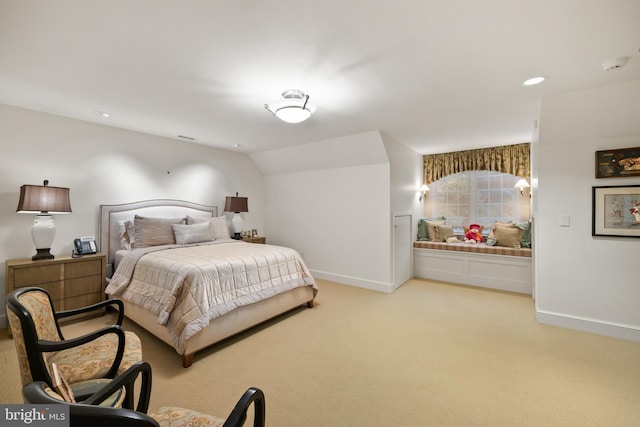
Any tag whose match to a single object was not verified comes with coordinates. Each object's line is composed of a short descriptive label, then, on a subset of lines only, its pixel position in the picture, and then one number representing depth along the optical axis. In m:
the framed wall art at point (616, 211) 2.68
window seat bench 4.17
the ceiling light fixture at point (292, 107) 2.52
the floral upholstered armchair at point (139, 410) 0.66
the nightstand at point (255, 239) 5.17
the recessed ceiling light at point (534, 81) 2.38
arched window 4.94
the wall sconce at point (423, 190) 5.55
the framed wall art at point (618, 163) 2.67
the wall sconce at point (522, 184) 4.66
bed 2.41
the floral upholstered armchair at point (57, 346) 1.13
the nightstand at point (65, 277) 2.82
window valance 4.71
